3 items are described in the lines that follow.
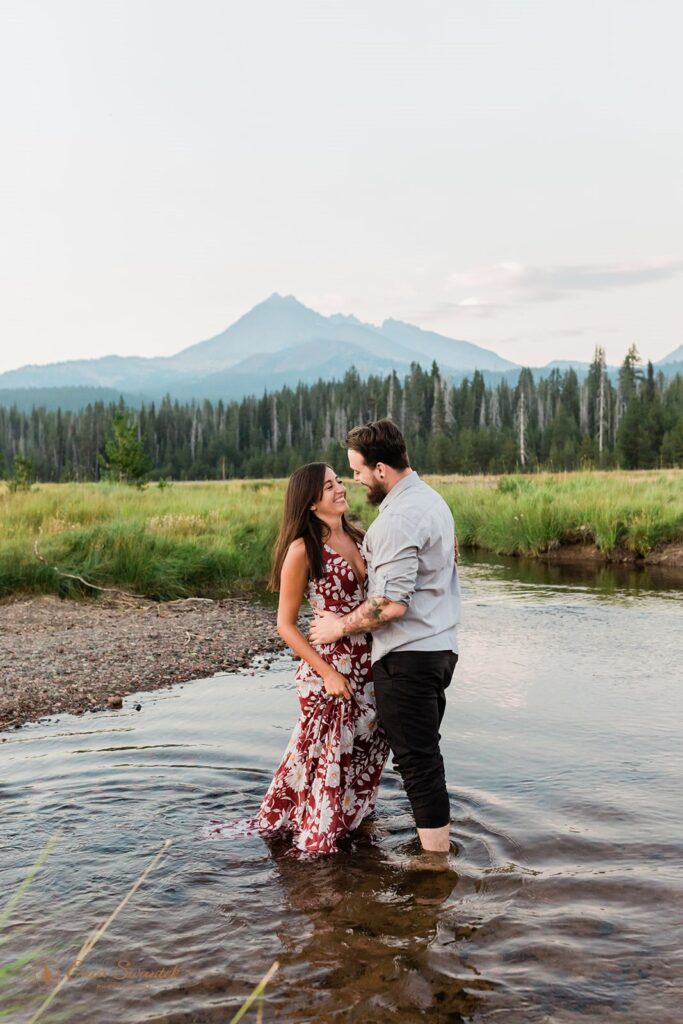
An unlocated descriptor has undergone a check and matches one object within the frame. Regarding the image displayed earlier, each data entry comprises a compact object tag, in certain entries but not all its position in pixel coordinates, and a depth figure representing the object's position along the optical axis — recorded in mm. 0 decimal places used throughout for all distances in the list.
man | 4520
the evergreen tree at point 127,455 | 38625
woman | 4980
